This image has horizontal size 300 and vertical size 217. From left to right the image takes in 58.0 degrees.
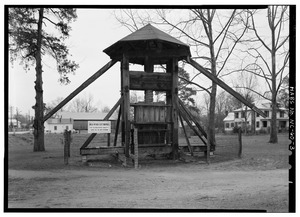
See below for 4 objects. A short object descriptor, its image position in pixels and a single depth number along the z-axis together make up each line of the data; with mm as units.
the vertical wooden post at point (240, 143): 12973
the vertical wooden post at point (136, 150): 11016
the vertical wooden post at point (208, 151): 11889
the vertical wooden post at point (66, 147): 11148
